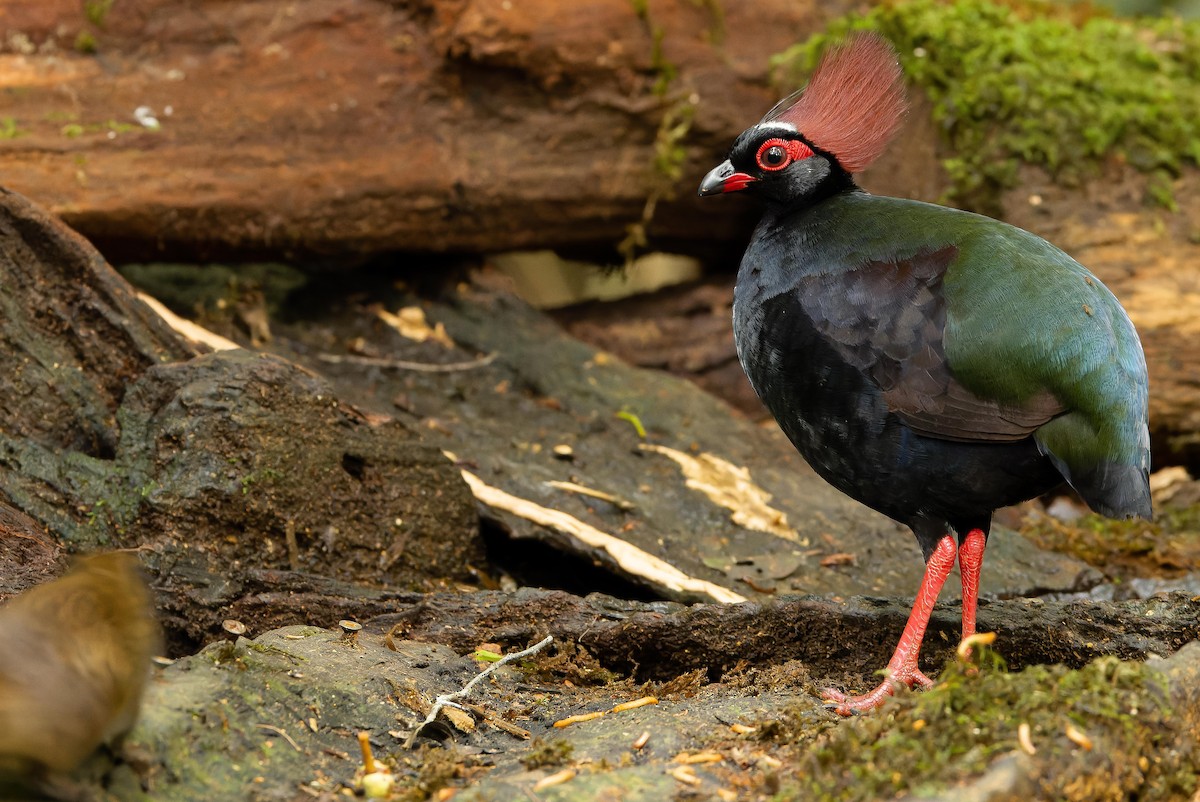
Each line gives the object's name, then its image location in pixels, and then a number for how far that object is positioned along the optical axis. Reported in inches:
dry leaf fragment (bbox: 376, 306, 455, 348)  536.1
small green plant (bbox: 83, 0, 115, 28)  487.5
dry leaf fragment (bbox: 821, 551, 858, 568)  430.6
